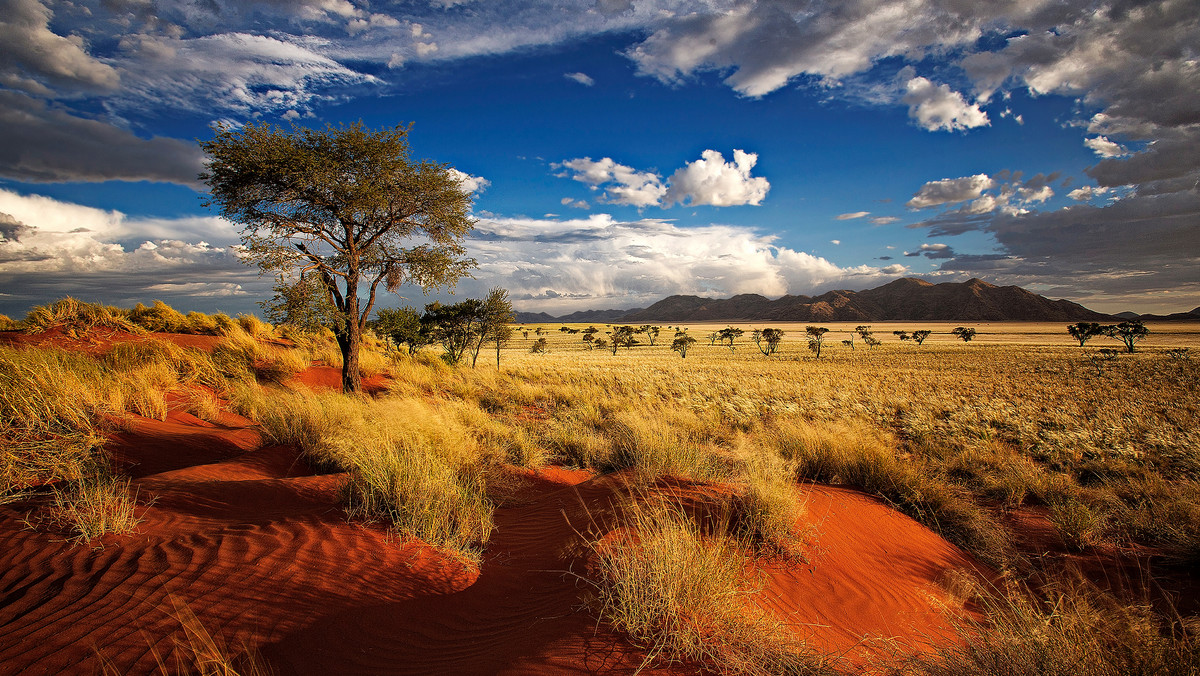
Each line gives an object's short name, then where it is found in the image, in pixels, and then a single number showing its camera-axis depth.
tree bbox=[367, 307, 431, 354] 27.34
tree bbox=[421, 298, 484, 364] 27.56
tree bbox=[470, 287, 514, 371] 27.19
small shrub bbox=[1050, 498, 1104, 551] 6.20
